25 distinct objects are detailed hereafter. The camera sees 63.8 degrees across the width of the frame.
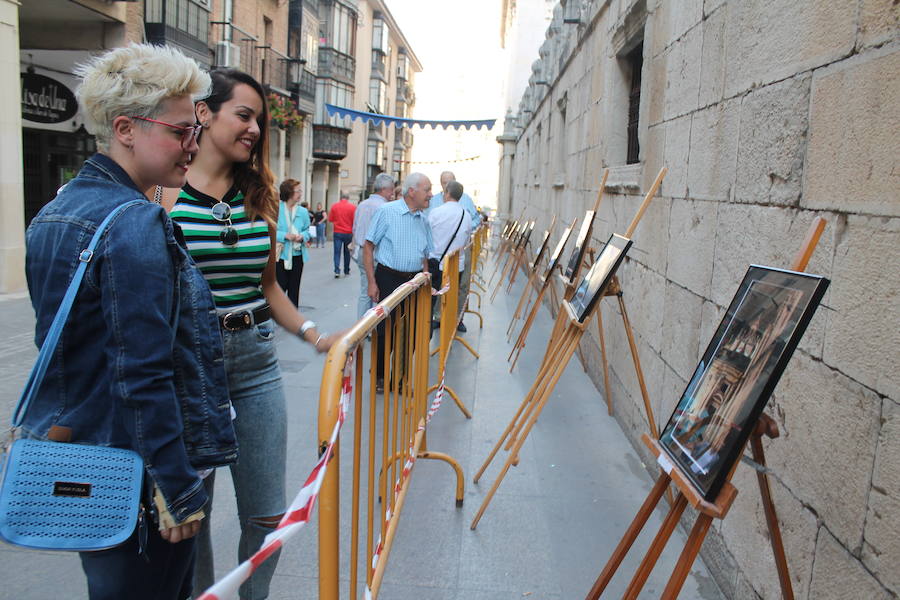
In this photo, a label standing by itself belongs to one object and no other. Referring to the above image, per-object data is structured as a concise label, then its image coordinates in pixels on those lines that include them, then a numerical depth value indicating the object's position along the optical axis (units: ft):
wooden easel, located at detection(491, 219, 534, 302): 37.88
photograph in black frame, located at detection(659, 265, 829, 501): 6.25
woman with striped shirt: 7.72
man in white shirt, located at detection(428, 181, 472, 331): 25.32
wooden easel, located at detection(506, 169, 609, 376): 15.93
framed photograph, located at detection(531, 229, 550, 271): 25.62
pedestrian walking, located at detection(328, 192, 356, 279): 46.96
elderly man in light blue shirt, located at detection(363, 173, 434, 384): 20.13
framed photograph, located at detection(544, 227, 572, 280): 20.98
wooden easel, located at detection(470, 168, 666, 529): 11.85
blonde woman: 5.03
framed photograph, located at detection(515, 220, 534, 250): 37.79
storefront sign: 40.75
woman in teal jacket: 28.68
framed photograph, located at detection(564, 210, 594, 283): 16.08
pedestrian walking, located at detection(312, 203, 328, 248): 83.82
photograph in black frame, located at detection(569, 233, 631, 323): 11.62
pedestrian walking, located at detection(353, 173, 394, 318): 28.50
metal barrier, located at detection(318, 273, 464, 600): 5.83
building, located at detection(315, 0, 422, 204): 109.29
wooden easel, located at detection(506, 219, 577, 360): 20.77
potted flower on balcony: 74.74
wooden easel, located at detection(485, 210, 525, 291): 47.58
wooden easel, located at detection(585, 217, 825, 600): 6.46
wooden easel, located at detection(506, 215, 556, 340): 25.73
